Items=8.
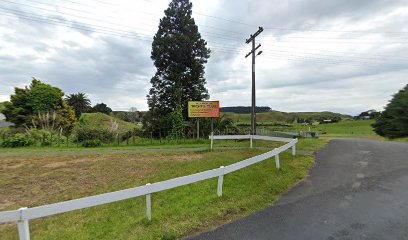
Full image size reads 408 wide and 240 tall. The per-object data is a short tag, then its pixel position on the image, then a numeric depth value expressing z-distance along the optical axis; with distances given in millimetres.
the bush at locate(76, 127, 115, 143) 26828
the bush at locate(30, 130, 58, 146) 24748
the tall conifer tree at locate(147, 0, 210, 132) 33438
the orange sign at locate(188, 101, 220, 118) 25016
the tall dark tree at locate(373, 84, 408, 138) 35375
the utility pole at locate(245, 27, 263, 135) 22328
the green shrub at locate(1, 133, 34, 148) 23781
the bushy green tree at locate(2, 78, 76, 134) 37719
